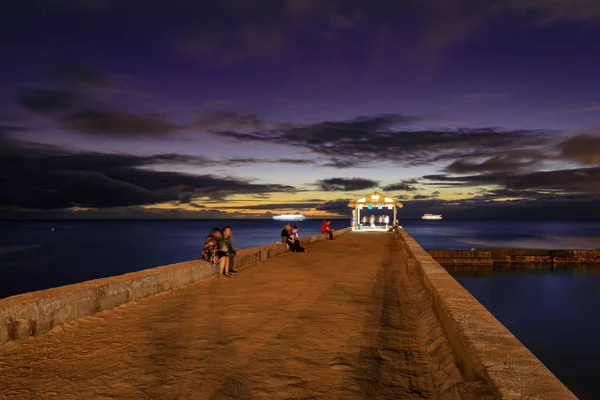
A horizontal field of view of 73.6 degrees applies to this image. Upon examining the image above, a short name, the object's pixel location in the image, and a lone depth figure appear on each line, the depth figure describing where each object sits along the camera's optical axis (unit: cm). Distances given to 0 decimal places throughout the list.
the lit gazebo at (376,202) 3659
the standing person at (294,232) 1901
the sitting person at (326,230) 2772
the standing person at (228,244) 1077
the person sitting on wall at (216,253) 1060
